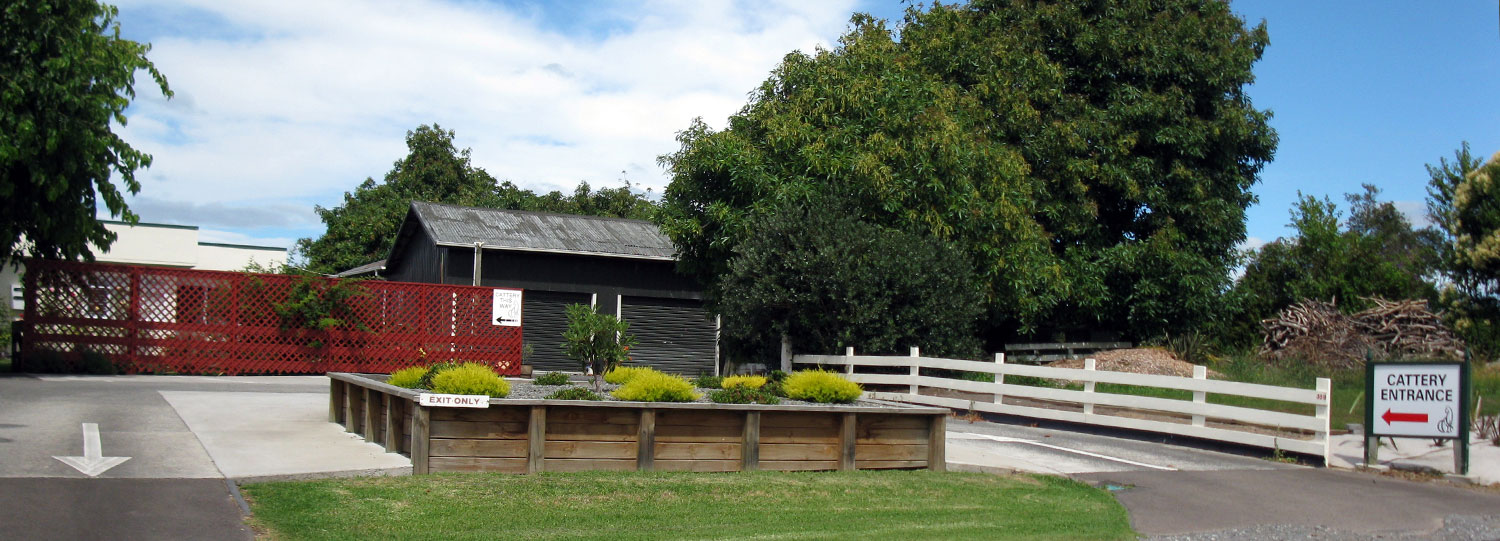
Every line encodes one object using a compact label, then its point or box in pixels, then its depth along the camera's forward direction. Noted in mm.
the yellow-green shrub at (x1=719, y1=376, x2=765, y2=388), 11817
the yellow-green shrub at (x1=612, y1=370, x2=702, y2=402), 10258
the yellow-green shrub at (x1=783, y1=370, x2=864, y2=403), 11266
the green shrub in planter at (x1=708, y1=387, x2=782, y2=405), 10648
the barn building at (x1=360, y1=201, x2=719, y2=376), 27516
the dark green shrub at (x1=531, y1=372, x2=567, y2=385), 12195
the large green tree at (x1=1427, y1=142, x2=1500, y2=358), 26500
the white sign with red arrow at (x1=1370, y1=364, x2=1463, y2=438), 10953
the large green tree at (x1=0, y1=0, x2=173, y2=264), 18578
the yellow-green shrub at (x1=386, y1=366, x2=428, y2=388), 11156
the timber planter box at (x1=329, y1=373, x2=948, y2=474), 9445
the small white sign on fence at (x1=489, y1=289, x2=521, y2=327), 23766
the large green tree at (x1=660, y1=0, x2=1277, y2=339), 20969
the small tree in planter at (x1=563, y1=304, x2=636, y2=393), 15820
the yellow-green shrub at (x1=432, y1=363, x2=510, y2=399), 9742
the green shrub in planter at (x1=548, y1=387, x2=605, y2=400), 10258
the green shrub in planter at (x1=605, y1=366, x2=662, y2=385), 12559
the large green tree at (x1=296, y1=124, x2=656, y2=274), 42344
